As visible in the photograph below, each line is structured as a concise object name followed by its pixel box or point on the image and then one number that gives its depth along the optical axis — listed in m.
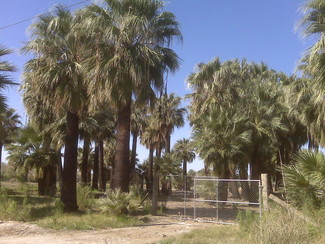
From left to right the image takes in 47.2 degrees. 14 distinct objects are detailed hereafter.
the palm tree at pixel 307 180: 9.86
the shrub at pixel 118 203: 14.52
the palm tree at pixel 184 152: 52.48
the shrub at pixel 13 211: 14.05
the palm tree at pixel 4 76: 15.36
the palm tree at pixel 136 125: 37.55
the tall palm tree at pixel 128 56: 14.97
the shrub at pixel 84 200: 16.78
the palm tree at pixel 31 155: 26.42
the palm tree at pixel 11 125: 35.46
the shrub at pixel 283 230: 7.02
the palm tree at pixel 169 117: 36.50
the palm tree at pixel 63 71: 15.66
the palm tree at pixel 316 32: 11.91
